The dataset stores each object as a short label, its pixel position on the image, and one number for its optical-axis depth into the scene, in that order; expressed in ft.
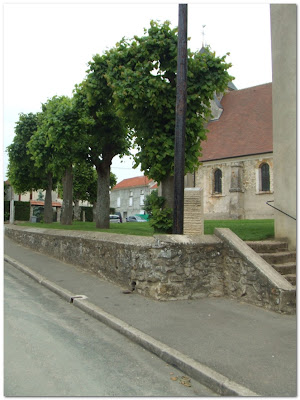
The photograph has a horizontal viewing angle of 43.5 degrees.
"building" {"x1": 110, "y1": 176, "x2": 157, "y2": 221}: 200.95
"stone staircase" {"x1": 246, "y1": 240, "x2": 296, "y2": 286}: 25.75
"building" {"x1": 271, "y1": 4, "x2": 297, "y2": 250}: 29.78
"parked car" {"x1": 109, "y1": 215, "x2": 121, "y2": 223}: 135.44
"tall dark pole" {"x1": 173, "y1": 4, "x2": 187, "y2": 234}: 26.63
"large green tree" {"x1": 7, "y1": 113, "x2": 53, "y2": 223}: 75.15
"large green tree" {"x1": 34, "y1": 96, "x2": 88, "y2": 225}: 47.32
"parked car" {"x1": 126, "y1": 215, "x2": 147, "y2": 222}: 155.70
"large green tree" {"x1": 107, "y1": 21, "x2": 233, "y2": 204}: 31.78
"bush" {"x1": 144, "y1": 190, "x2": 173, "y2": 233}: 32.14
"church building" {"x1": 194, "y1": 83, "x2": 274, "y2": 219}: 97.09
